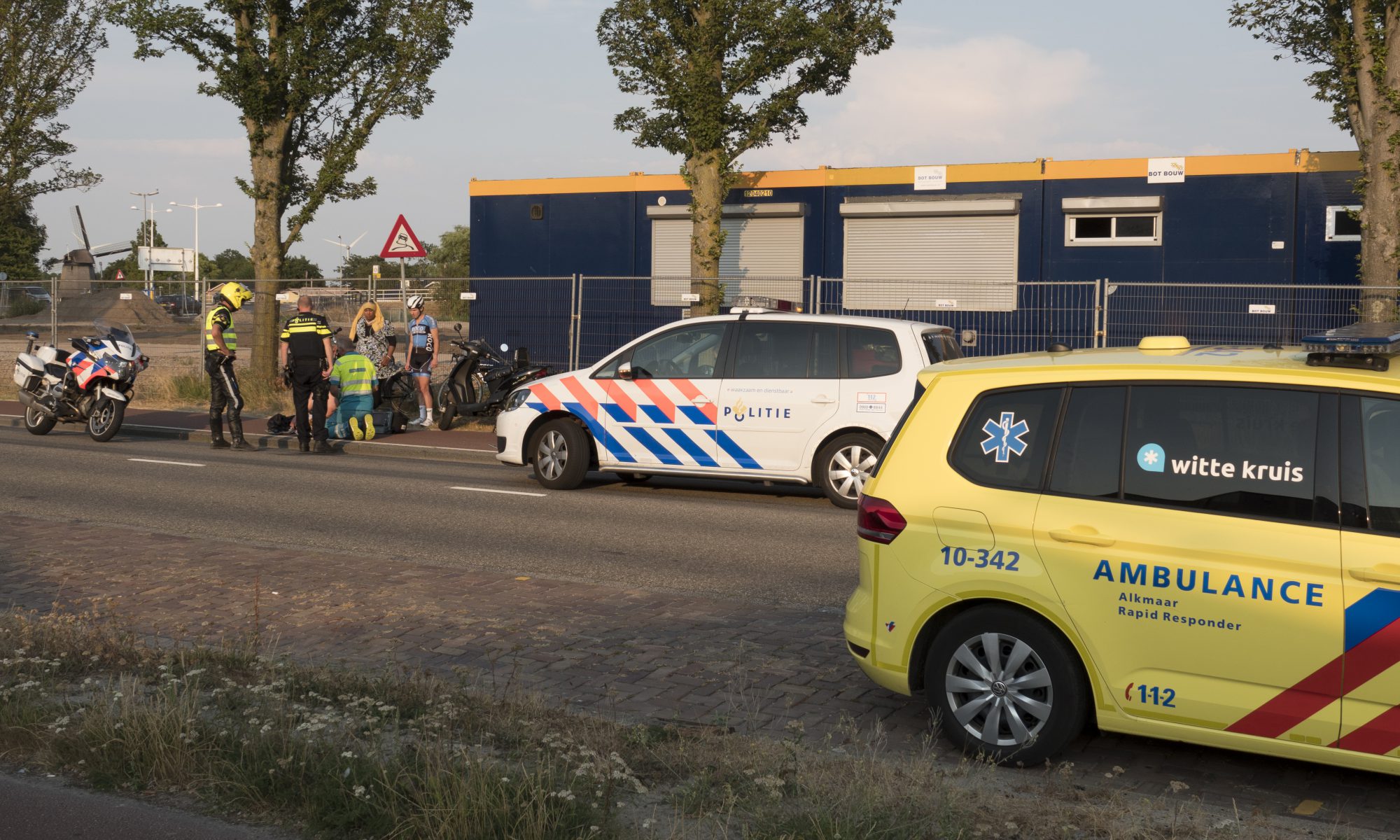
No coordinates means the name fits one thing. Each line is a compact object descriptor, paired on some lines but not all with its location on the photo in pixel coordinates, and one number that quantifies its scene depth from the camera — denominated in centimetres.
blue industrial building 1970
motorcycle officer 1661
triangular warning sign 2016
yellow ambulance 472
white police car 1231
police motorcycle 1769
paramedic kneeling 1820
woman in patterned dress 1942
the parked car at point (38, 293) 2930
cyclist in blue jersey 1975
